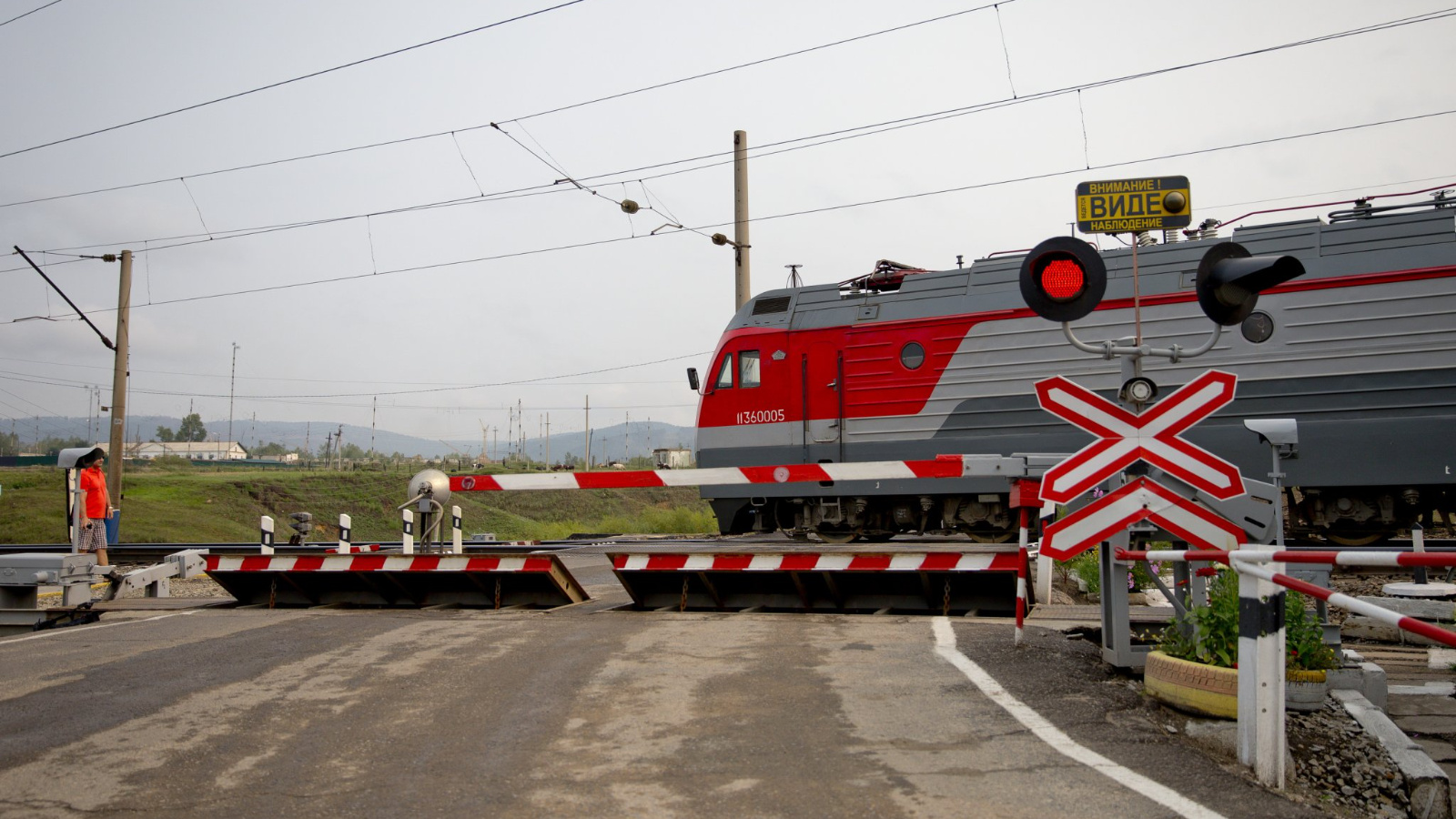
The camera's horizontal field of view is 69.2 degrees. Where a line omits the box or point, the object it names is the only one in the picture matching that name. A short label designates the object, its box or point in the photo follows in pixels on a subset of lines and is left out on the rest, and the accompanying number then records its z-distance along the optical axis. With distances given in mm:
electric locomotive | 12703
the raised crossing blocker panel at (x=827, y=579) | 8789
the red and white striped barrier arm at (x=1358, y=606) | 2955
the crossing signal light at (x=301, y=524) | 16473
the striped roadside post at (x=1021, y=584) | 7051
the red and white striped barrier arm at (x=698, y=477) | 9109
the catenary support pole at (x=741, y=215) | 20797
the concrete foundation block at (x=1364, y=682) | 5711
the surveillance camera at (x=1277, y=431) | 7441
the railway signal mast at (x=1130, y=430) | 6176
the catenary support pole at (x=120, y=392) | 25891
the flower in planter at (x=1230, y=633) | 5160
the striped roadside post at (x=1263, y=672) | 4230
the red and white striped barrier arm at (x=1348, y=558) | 3219
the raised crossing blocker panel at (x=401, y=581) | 9984
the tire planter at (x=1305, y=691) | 5137
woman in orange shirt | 13141
